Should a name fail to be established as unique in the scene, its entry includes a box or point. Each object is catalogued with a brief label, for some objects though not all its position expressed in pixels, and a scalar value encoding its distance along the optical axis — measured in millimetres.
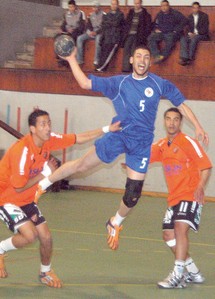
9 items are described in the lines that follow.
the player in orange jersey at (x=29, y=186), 9266
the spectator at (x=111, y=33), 19750
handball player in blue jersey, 9850
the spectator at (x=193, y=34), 19156
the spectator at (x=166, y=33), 19359
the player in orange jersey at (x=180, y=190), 9586
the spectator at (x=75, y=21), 20719
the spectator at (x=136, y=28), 19469
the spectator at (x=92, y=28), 20500
